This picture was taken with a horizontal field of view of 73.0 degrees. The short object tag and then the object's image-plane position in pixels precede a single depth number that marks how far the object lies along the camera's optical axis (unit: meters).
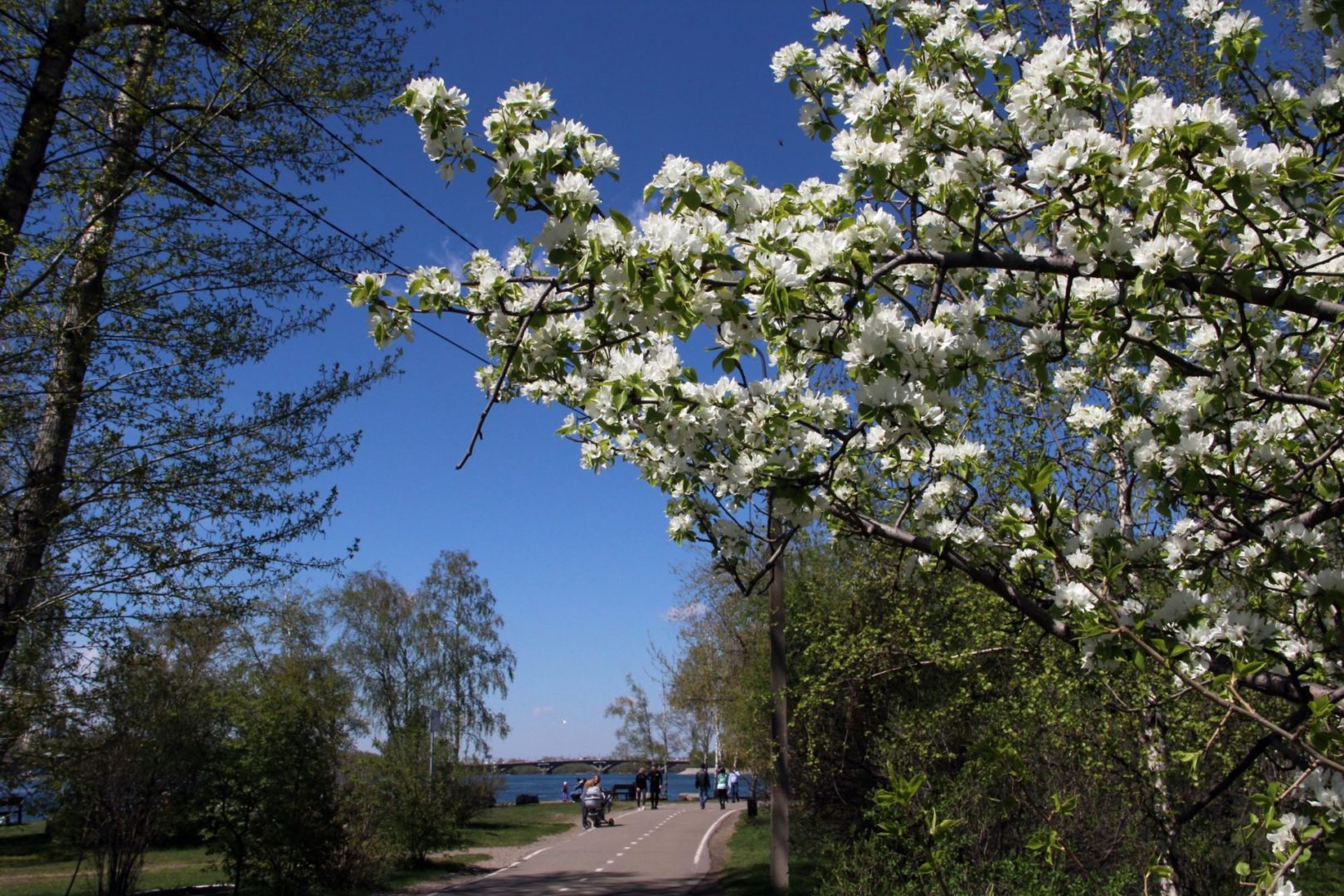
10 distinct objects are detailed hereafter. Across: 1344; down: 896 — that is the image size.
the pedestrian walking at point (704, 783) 30.50
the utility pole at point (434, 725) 19.59
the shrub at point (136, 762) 8.36
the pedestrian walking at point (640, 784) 34.56
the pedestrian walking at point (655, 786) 31.84
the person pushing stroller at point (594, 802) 24.14
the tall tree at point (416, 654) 31.78
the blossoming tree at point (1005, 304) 2.65
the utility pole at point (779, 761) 11.05
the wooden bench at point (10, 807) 7.96
